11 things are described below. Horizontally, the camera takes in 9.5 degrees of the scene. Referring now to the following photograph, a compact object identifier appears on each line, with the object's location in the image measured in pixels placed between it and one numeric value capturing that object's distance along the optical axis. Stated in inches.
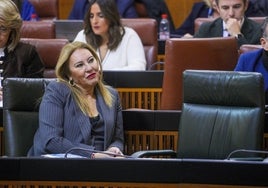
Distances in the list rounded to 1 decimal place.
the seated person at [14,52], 368.5
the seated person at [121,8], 593.1
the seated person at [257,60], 346.1
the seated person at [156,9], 609.9
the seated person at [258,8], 567.4
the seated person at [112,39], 437.3
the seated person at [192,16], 592.6
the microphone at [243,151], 274.9
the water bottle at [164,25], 591.5
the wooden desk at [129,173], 245.2
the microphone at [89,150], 283.0
